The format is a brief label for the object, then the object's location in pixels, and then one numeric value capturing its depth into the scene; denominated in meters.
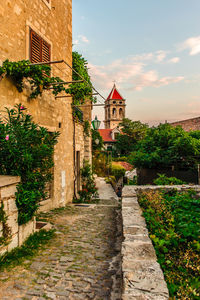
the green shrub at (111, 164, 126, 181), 22.25
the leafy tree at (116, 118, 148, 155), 37.50
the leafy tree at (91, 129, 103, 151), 22.22
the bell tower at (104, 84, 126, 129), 52.78
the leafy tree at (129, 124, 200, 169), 9.21
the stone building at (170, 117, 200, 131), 17.03
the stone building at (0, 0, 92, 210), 4.61
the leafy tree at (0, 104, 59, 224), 3.29
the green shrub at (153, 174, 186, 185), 8.02
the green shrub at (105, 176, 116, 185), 17.42
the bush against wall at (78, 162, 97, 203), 8.87
